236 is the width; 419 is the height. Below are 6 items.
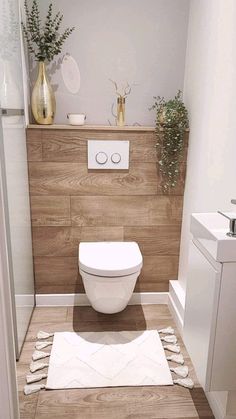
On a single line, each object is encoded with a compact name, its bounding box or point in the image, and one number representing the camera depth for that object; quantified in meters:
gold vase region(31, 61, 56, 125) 2.01
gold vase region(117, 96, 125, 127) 2.13
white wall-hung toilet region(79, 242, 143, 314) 1.83
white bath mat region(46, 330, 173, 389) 1.71
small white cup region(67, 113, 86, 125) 2.06
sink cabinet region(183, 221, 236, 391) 1.15
